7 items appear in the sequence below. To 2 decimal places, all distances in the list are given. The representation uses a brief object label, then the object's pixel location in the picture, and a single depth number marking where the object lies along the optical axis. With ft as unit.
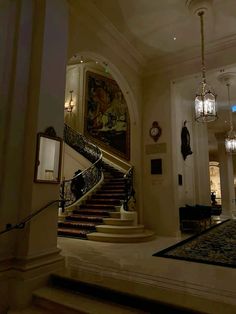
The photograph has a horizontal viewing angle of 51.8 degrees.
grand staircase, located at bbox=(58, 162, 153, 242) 18.70
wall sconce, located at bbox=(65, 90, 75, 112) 42.27
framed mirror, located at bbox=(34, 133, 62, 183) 10.23
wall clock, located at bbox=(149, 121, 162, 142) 22.29
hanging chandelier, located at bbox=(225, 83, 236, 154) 28.30
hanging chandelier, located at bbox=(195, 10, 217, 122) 15.47
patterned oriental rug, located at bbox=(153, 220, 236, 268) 13.08
